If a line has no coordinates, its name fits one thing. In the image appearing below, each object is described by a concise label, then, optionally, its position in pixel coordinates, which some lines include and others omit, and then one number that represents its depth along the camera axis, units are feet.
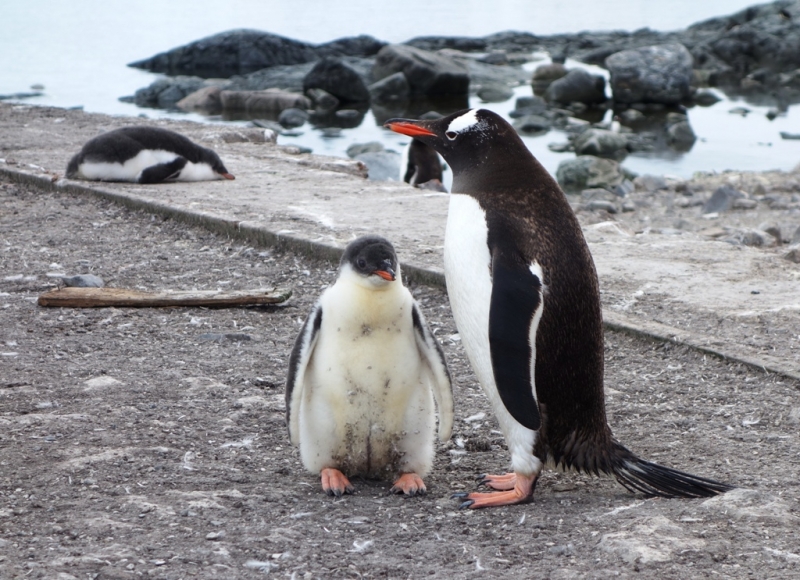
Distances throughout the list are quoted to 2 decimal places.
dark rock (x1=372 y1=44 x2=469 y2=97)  71.97
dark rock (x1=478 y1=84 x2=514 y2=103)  72.23
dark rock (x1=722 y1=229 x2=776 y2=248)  28.02
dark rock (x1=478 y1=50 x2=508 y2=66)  92.11
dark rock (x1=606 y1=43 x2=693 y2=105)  67.92
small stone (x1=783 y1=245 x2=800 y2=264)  21.17
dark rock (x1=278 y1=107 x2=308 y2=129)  61.46
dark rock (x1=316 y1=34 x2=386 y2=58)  97.25
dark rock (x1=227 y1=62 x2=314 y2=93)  76.00
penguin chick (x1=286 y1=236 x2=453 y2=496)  10.77
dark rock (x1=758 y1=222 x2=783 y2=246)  29.71
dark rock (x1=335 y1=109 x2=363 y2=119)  65.21
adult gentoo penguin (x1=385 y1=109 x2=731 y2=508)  10.20
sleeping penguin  25.54
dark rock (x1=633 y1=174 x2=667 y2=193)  41.34
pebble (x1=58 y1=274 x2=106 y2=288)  18.17
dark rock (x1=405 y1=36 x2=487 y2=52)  105.29
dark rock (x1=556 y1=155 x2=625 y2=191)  42.78
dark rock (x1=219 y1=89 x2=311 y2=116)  66.64
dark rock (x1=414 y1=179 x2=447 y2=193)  32.14
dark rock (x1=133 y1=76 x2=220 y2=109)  70.90
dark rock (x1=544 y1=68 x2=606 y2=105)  68.85
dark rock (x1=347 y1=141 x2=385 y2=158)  49.39
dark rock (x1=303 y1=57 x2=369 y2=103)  69.41
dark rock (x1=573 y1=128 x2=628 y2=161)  50.93
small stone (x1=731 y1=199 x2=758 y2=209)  36.14
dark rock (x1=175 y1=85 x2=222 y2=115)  68.23
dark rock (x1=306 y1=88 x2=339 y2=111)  68.54
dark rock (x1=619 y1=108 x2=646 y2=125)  62.80
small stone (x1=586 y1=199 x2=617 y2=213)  37.04
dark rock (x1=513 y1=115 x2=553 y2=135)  58.29
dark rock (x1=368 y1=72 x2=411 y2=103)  71.82
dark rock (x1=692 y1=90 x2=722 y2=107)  69.67
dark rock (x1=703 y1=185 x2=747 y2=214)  35.96
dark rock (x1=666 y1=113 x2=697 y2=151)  54.44
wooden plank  16.87
